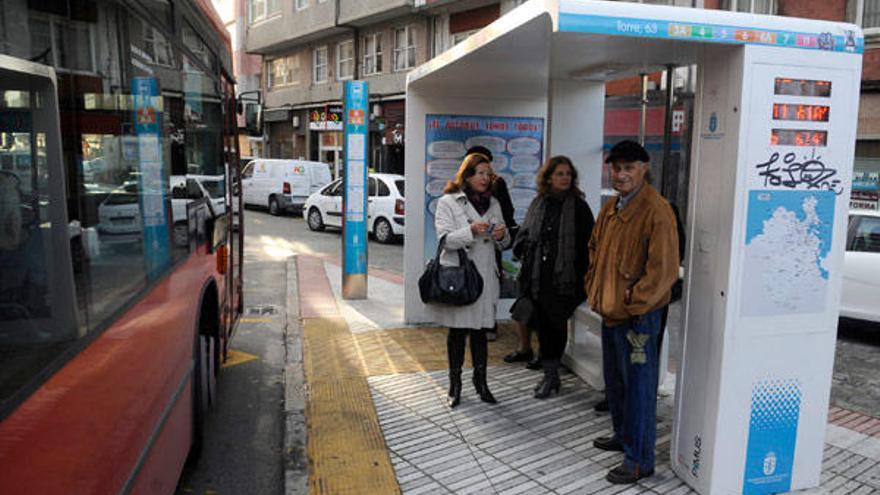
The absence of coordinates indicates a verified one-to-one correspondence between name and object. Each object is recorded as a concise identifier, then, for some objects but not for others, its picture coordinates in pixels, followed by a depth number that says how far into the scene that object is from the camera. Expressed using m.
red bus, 1.84
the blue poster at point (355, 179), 8.41
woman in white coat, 4.70
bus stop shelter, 3.31
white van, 21.50
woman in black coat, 4.74
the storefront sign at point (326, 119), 27.08
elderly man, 3.46
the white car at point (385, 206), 15.27
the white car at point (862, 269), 7.37
